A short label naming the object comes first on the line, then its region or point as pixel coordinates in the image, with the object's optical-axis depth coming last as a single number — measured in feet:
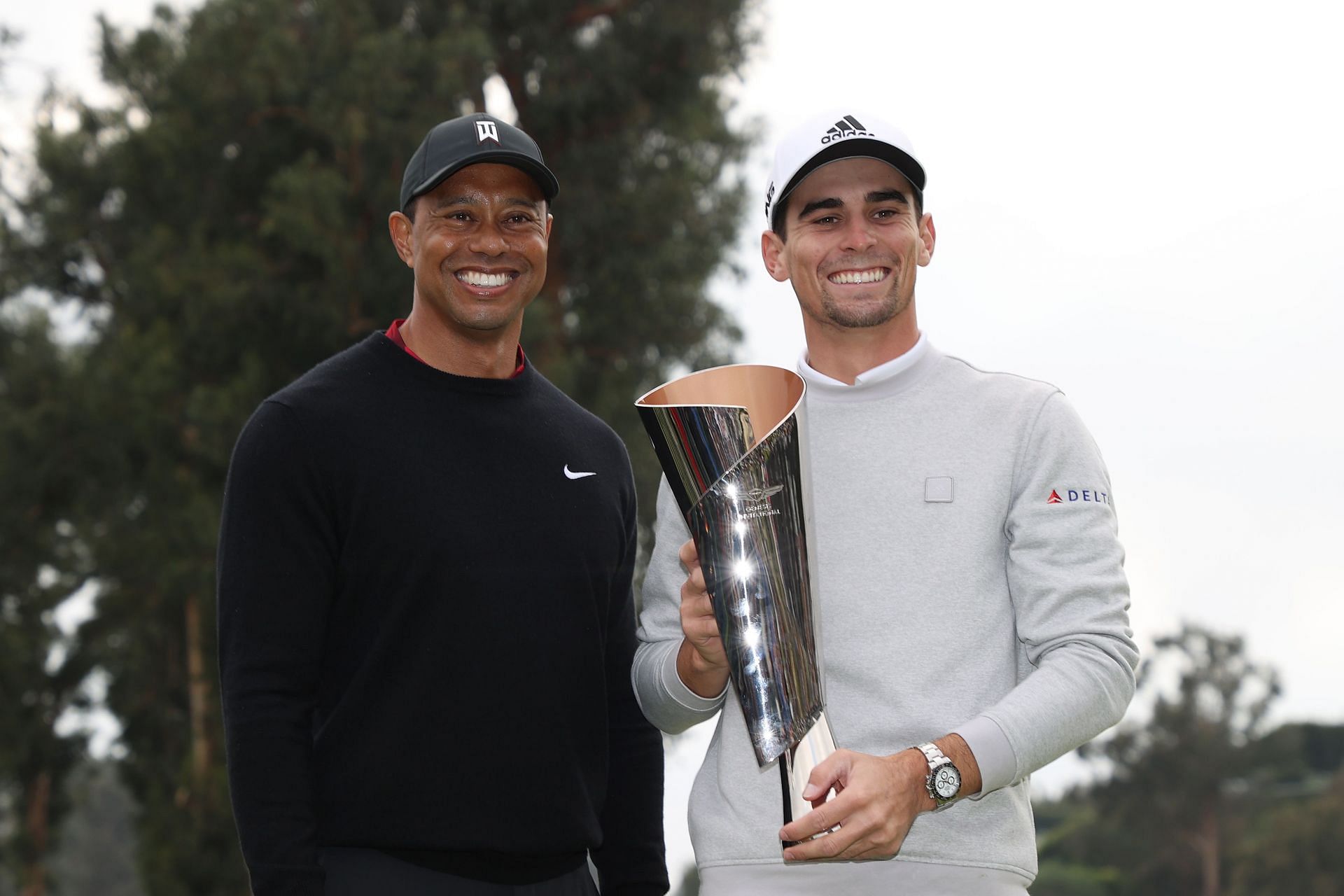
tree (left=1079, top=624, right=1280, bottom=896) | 196.03
